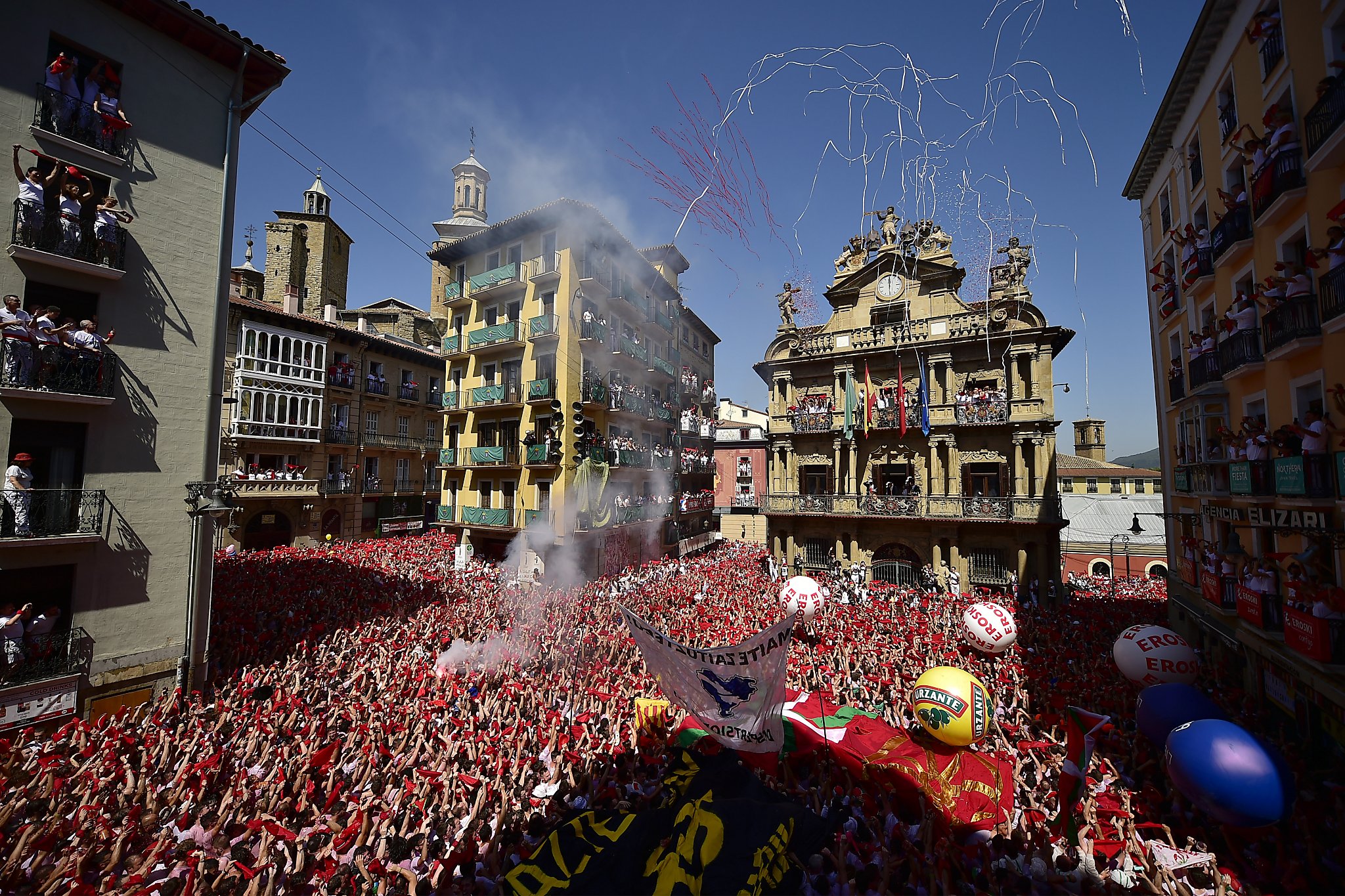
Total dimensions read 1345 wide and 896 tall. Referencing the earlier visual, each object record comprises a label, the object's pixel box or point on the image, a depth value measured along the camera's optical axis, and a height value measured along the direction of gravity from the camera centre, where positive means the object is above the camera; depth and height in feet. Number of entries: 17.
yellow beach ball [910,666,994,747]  29.84 -12.11
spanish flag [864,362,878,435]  79.56 +11.28
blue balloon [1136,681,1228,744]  29.86 -12.11
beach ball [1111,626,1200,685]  36.70 -11.42
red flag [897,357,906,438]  75.82 +10.52
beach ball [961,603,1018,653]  45.03 -11.72
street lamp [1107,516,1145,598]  109.09 -11.55
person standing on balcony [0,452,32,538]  32.30 -1.23
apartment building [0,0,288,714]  33.65 +9.09
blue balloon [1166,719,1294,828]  22.79 -12.17
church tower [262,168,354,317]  118.11 +49.01
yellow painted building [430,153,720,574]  76.64 +14.78
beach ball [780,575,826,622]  52.24 -11.03
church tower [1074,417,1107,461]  160.66 +13.31
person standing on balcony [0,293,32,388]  32.22 +7.60
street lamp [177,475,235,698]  38.63 -5.91
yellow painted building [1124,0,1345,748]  31.53 +10.58
